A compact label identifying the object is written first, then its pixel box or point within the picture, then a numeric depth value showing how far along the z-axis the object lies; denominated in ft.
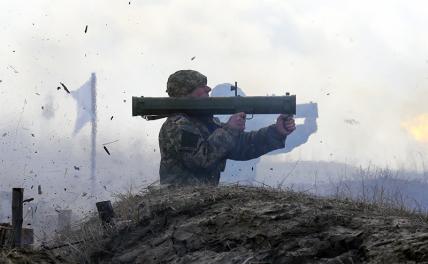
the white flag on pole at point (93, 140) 158.65
